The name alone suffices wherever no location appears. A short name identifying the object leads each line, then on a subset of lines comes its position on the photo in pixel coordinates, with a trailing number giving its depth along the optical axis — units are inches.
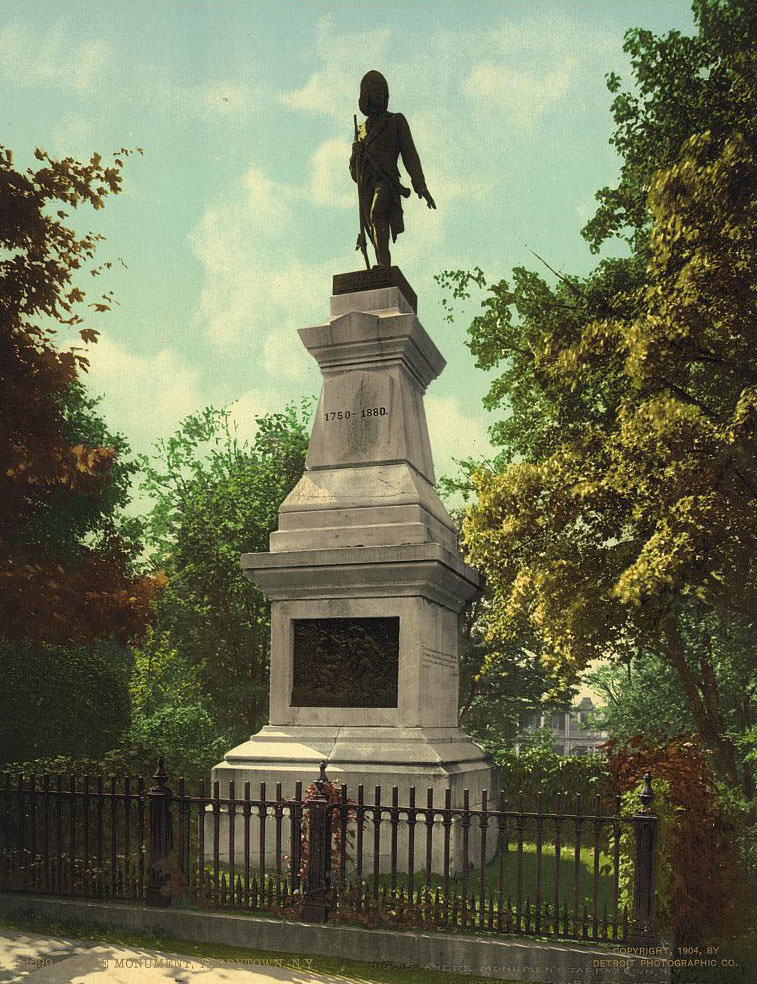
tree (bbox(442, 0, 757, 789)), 503.5
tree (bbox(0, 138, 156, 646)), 673.6
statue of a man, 526.9
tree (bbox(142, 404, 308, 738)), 1065.5
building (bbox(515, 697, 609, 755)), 5787.4
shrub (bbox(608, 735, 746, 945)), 322.3
